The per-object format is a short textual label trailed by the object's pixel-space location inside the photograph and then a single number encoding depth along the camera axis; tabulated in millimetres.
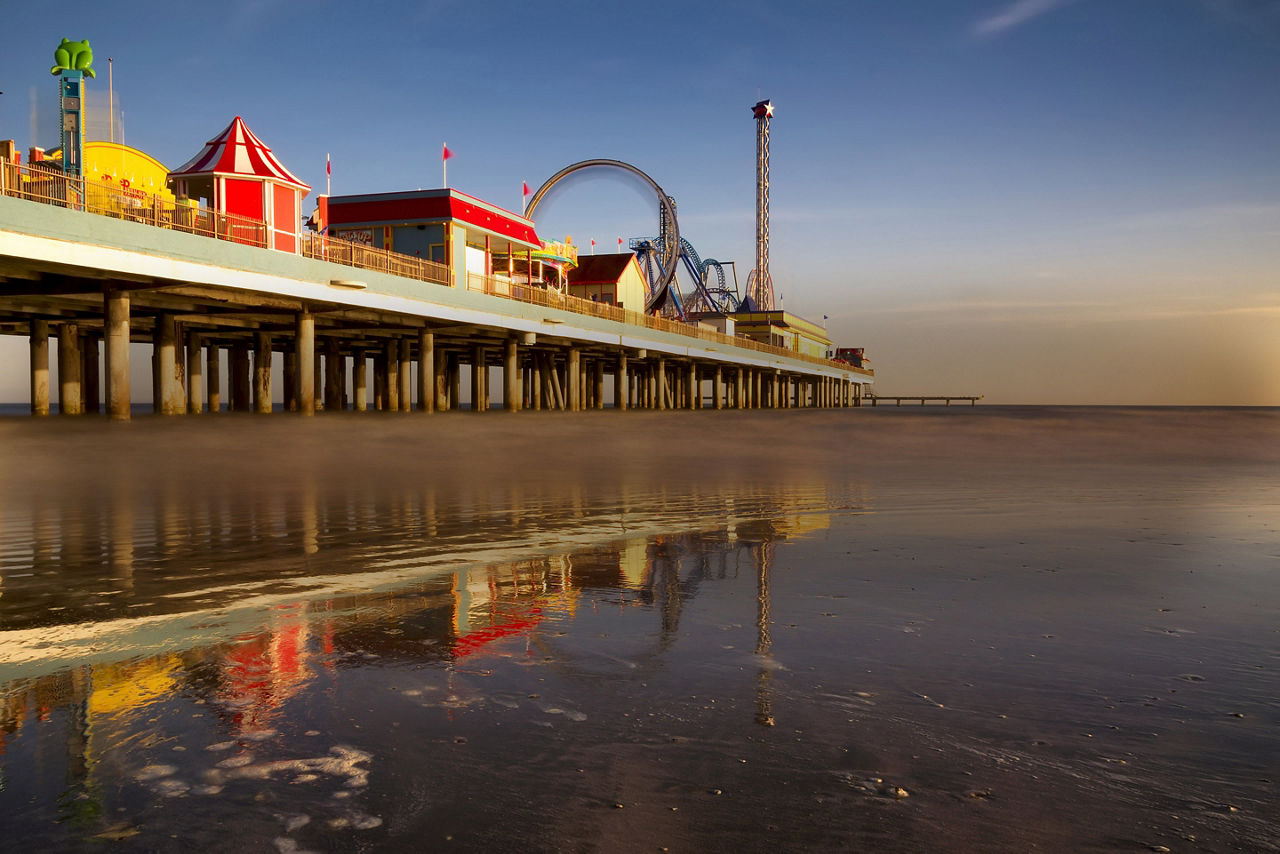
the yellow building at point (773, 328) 102812
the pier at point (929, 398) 180750
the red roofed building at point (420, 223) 39031
